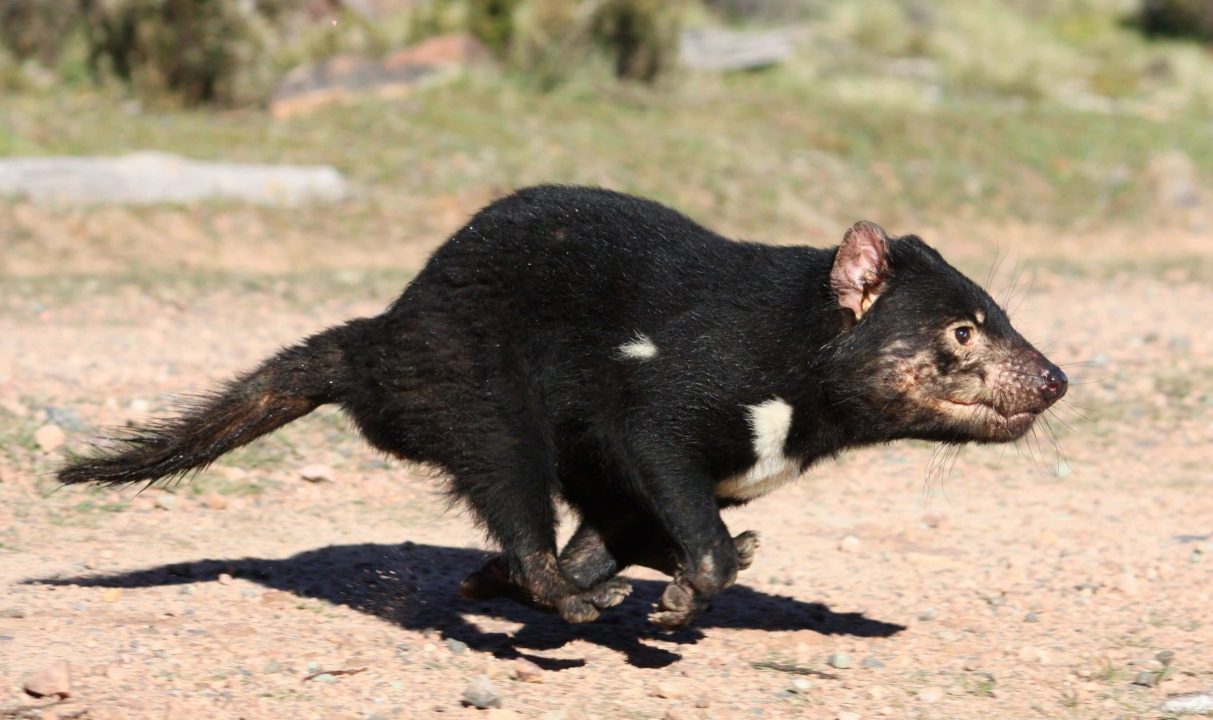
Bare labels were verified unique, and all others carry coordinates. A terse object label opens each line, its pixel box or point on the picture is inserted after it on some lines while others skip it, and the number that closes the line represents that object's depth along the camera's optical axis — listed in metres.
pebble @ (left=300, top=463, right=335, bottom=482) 13.64
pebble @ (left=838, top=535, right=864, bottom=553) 12.73
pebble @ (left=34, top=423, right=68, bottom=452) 13.14
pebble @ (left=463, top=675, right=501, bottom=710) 8.72
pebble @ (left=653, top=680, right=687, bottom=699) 9.21
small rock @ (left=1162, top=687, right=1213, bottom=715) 9.28
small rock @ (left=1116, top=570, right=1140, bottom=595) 11.59
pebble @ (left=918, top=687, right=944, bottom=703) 9.37
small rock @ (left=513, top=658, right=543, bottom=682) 9.39
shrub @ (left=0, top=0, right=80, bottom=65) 32.97
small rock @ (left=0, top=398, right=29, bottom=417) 13.74
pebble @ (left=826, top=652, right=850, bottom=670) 10.06
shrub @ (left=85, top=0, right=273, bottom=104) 29.73
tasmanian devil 9.37
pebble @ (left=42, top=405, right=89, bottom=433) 13.55
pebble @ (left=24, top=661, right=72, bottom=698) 8.09
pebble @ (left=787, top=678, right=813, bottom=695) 9.48
